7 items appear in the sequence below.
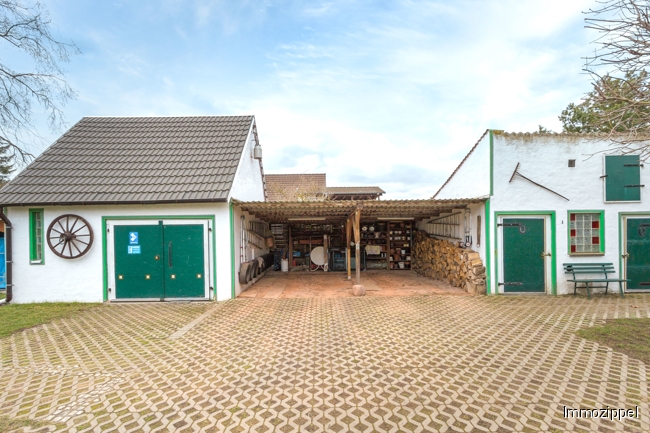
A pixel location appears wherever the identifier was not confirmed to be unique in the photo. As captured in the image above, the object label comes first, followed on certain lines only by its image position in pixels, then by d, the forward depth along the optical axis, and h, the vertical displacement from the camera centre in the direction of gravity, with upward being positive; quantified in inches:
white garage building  299.6 -23.9
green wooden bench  310.8 -65.5
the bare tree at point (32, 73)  233.6 +118.6
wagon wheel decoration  298.2 -19.6
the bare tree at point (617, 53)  132.9 +72.0
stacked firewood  324.8 -68.9
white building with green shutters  315.3 -4.3
